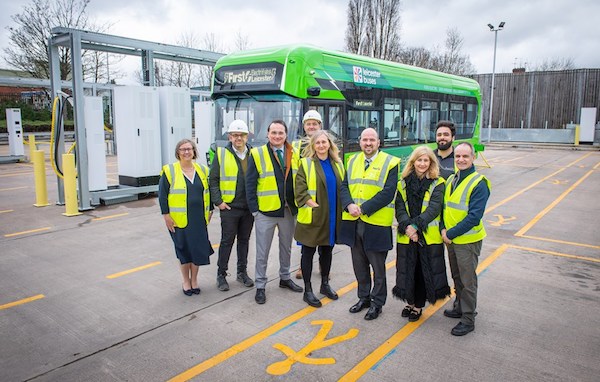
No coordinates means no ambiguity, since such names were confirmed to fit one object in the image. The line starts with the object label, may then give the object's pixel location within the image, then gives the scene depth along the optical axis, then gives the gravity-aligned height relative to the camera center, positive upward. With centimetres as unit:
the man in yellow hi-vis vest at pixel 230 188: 523 -68
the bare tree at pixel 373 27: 3153 +713
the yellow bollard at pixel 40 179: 1024 -118
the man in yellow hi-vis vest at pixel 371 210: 428 -75
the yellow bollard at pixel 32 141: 1770 -57
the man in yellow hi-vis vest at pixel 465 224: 402 -83
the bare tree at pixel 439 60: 4344 +686
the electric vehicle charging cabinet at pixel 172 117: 1141 +27
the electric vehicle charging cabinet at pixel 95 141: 1016 -31
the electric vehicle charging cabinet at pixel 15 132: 1937 -24
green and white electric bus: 874 +75
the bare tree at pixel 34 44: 2914 +529
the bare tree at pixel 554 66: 6238 +895
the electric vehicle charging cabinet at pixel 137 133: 1082 -13
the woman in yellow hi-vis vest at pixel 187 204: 496 -84
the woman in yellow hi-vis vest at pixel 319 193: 464 -65
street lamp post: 3098 +691
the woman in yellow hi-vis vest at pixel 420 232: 411 -92
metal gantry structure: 937 +159
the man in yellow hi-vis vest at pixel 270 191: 496 -68
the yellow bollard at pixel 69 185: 938 -119
